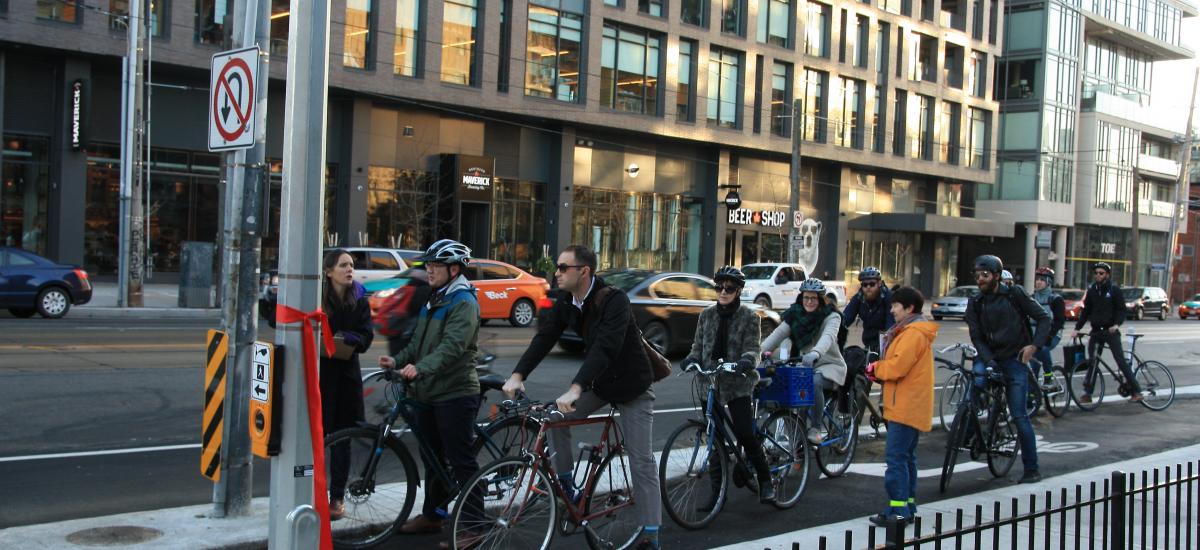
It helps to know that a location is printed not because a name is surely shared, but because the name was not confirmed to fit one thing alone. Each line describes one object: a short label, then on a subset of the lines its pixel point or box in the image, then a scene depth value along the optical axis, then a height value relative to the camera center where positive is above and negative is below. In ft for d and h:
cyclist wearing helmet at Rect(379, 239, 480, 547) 19.97 -2.46
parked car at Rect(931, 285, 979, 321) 125.42 -5.87
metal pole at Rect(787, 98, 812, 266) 116.81 +8.40
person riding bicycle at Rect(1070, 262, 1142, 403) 44.14 -2.13
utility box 81.71 -4.21
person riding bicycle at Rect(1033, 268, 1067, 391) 41.78 -1.89
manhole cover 19.30 -6.08
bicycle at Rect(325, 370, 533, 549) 20.17 -4.74
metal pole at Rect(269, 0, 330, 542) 15.81 +0.02
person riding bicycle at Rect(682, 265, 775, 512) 23.06 -2.44
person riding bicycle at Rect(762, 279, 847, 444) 29.04 -2.42
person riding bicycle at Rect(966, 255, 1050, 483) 28.50 -2.16
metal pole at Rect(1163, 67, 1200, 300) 162.50 +14.83
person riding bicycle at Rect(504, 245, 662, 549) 18.71 -2.30
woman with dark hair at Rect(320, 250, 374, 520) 21.74 -2.31
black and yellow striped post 21.21 -3.73
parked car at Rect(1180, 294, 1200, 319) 169.48 -6.84
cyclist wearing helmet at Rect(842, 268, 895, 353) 34.27 -1.94
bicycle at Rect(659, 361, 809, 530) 21.89 -4.82
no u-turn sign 19.40 +2.45
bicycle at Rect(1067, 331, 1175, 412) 44.42 -5.10
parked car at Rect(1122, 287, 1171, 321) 160.45 -5.58
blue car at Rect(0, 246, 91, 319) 65.31 -4.42
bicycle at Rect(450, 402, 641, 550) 17.93 -4.75
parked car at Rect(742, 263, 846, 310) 102.49 -3.45
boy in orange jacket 22.56 -3.06
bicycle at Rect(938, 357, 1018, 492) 27.09 -4.73
